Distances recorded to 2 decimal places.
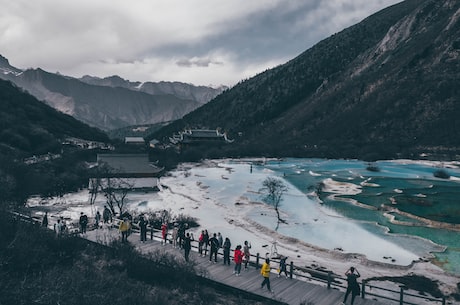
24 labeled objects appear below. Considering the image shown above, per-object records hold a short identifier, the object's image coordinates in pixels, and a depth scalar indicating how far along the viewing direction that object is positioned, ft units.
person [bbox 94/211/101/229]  78.32
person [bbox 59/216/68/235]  65.23
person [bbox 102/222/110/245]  65.93
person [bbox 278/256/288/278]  54.34
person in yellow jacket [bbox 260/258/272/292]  48.93
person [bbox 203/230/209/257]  61.36
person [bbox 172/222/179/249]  65.51
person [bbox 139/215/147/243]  68.03
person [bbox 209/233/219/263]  59.06
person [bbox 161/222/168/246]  65.46
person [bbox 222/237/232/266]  57.26
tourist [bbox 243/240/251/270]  55.77
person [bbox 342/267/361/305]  45.16
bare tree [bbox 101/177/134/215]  136.69
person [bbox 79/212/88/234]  70.64
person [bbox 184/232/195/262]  57.88
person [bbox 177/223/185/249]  63.49
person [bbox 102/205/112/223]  81.09
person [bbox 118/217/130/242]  65.67
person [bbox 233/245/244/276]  52.95
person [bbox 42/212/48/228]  77.82
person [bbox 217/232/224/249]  61.66
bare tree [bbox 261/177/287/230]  110.63
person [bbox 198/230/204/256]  61.72
